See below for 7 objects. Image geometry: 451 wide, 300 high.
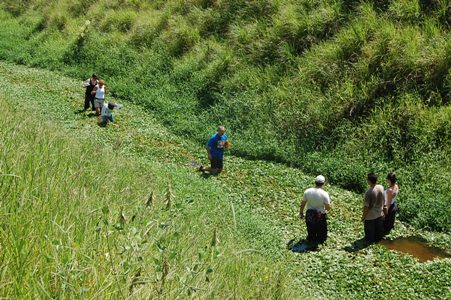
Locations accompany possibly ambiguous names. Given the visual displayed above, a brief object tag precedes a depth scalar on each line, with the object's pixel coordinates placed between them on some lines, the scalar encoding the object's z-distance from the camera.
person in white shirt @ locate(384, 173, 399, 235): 11.77
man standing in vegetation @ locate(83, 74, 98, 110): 21.10
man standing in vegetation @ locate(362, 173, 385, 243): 11.12
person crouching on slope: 18.98
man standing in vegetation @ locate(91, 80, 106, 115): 20.44
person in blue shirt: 15.07
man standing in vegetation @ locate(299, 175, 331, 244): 10.94
